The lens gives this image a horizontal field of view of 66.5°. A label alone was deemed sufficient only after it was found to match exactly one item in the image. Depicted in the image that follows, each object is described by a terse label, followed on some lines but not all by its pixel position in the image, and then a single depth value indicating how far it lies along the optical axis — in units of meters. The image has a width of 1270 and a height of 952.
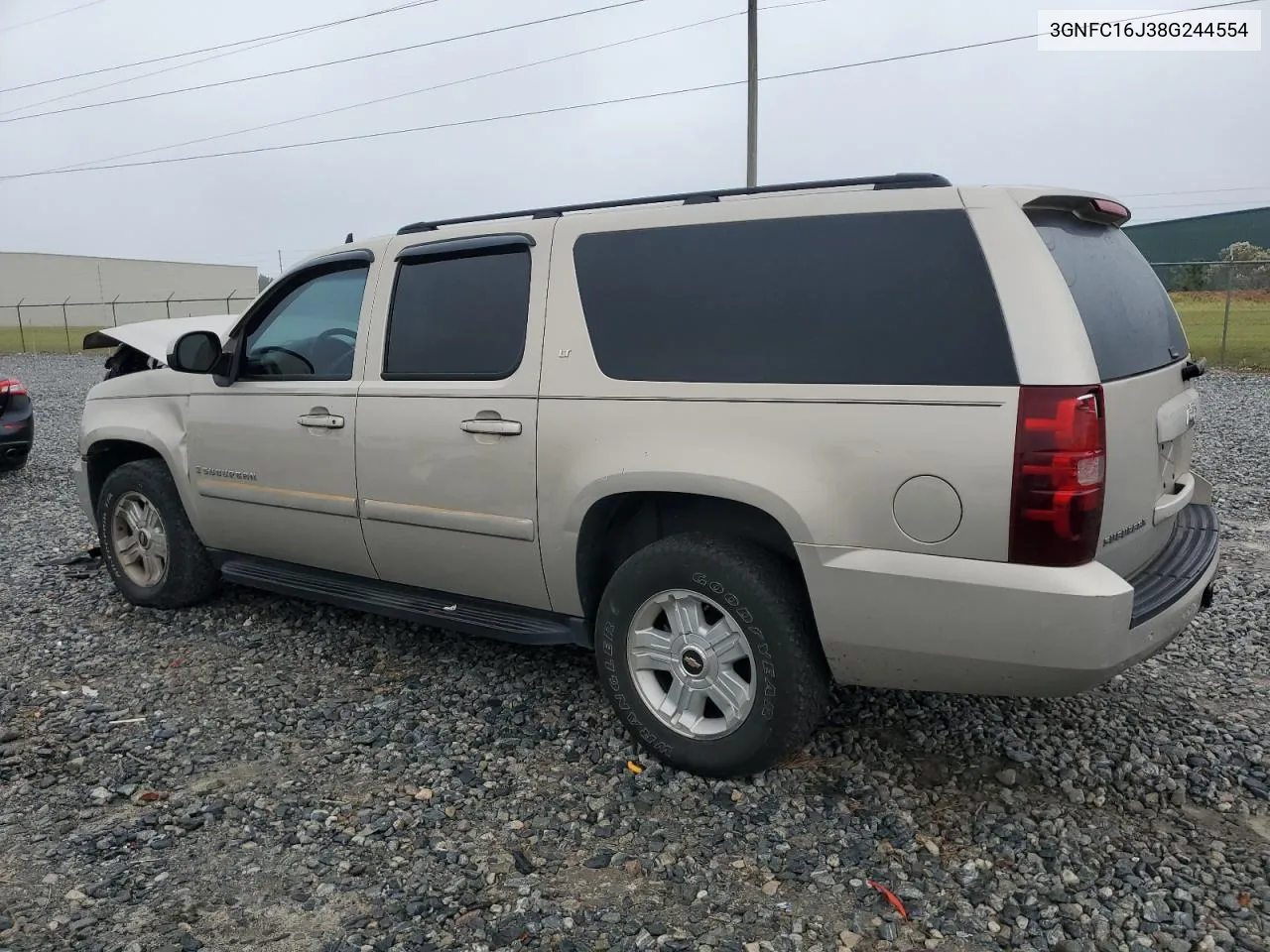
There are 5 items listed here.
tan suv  2.72
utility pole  19.20
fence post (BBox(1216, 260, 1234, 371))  16.25
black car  8.98
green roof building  44.47
